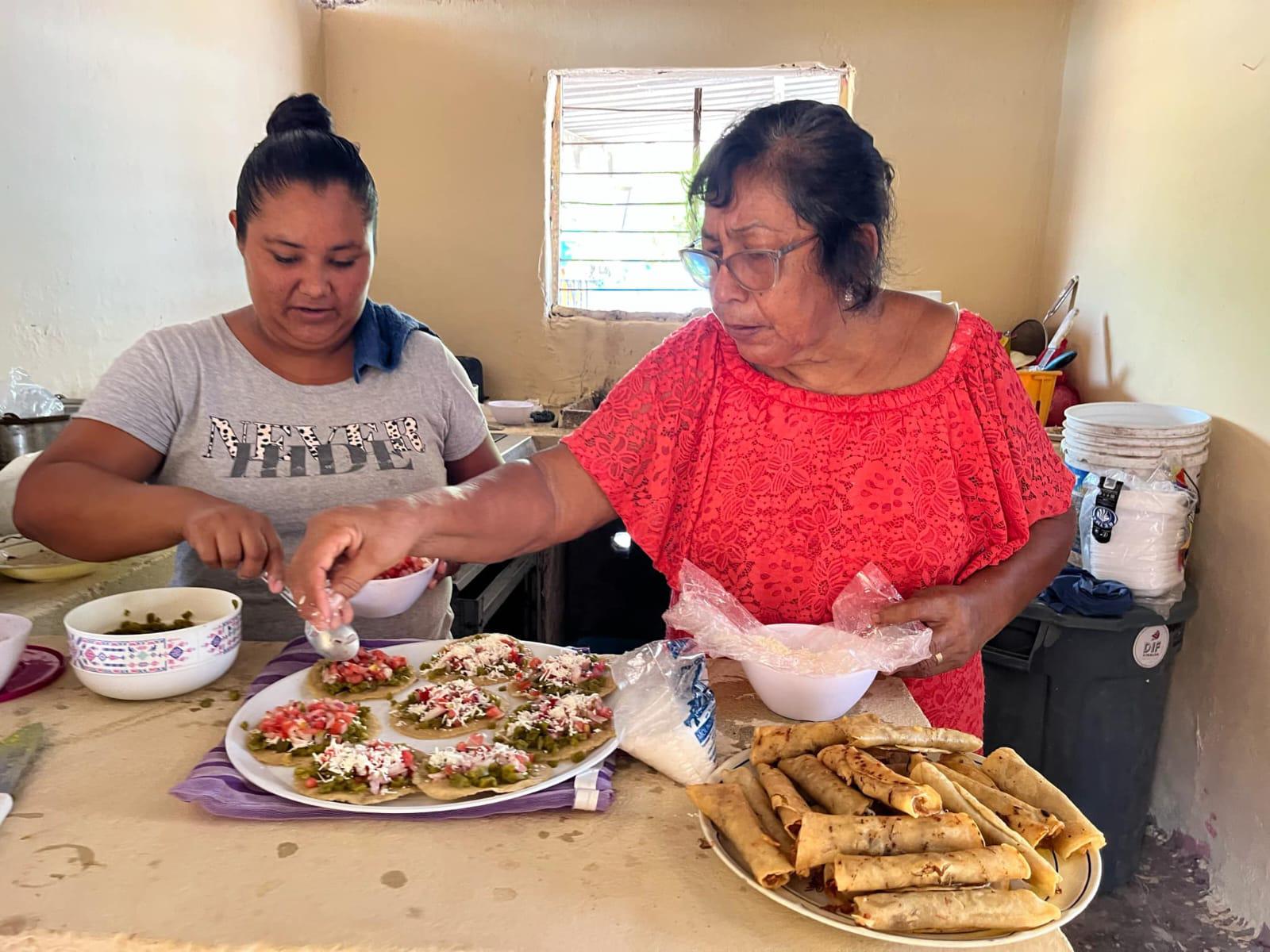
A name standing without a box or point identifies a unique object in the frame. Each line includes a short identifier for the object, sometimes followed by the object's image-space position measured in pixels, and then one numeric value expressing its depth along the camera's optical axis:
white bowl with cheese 1.09
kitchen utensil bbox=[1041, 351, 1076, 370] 3.10
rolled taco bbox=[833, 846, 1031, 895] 0.76
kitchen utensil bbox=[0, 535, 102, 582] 1.66
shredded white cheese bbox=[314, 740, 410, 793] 0.96
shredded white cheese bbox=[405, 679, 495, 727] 1.14
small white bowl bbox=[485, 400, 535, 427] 3.59
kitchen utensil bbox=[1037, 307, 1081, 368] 3.20
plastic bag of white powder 1.01
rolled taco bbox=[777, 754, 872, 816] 0.86
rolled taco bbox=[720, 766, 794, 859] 0.84
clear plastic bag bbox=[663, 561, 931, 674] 1.11
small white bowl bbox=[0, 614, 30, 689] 1.16
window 3.65
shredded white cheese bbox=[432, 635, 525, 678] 1.28
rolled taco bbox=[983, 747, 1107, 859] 0.83
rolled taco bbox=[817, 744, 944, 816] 0.82
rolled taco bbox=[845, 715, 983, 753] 0.98
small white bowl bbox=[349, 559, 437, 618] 1.31
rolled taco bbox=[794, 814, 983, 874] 0.79
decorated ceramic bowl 1.14
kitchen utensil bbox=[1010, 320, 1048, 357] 3.44
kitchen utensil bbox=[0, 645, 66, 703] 1.20
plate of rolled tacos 0.74
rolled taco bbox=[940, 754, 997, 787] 0.97
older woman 1.27
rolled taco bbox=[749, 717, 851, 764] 0.99
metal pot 1.83
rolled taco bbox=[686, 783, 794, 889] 0.80
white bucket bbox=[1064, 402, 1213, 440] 2.32
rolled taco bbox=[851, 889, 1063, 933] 0.73
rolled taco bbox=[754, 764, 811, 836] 0.84
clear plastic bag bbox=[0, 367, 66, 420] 1.93
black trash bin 2.35
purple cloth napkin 0.92
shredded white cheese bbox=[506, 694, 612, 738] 1.09
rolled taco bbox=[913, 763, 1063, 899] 0.78
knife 0.95
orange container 3.05
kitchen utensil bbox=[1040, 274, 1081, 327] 3.25
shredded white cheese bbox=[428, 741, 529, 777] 0.99
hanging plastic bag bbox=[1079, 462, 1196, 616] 2.29
